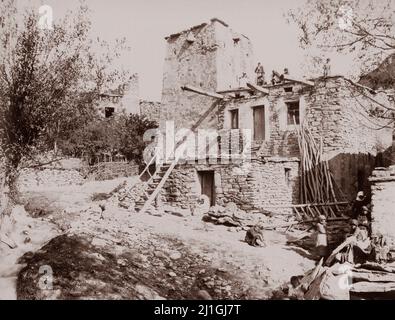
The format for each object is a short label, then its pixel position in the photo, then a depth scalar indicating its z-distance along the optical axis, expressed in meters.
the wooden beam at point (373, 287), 7.16
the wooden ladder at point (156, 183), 13.88
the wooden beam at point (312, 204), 13.66
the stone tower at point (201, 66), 17.83
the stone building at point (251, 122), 13.98
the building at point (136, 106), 21.42
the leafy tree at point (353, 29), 9.09
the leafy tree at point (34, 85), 7.93
